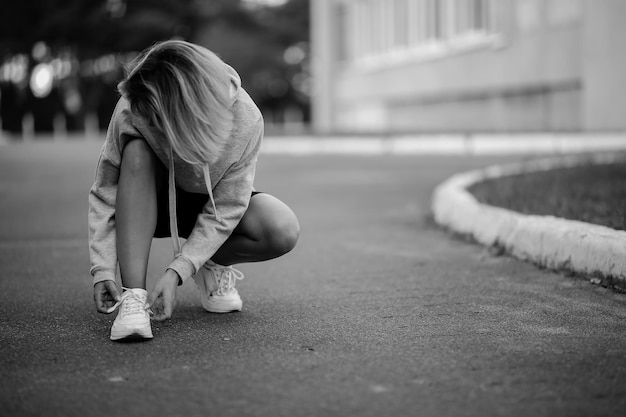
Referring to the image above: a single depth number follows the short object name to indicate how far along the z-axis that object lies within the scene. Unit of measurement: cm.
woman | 343
